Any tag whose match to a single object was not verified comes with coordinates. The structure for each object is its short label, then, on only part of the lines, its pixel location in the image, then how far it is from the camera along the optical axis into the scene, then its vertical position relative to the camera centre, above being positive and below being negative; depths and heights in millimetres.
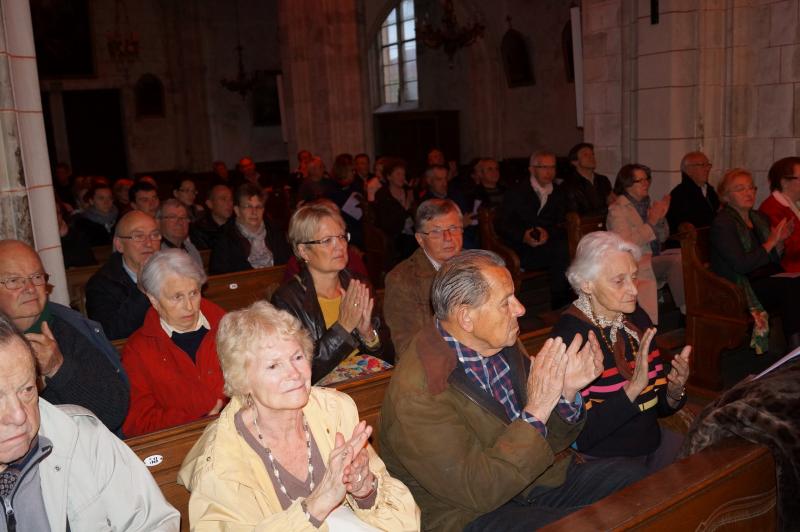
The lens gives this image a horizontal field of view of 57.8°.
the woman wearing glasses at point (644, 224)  5445 -672
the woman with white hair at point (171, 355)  2934 -782
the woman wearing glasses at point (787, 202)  5246 -542
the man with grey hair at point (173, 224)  5293 -434
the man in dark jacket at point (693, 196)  6234 -541
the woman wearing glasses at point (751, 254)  4906 -833
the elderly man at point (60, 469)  1715 -764
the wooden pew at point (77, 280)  4938 -770
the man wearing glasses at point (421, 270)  3764 -633
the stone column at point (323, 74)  11836 +1324
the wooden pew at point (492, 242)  6148 -841
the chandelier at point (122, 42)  17000 +2910
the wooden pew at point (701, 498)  1799 -923
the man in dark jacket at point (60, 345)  2602 -645
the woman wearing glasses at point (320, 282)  3416 -612
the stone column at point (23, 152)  3588 +102
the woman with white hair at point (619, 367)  2744 -896
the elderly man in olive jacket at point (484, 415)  2225 -862
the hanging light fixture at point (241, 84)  18156 +1892
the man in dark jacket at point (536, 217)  6516 -681
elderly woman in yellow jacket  1901 -826
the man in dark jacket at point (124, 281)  3736 -626
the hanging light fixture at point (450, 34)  13062 +2052
